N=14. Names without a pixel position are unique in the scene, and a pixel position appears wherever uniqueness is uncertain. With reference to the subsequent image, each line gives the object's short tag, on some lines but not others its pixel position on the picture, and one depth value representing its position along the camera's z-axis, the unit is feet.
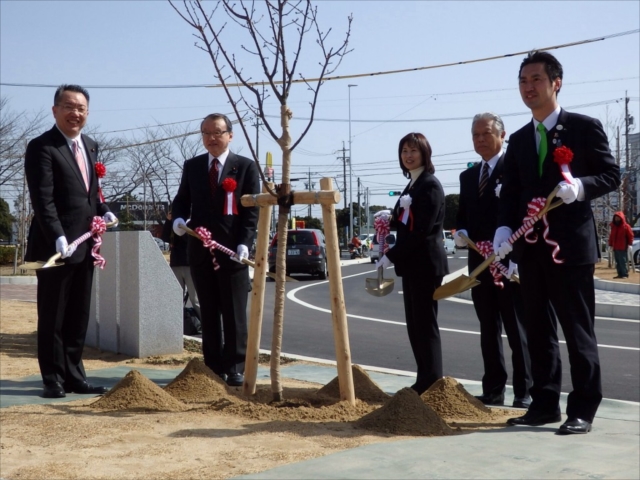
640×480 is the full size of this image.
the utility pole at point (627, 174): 106.59
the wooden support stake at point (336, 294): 18.45
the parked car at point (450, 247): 198.58
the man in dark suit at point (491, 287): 20.77
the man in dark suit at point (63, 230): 21.22
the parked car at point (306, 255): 97.96
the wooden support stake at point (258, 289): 18.97
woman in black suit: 19.71
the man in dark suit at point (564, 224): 16.08
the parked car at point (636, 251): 113.19
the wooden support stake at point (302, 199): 18.17
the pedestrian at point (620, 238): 78.02
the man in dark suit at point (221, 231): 22.52
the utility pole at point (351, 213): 237.66
